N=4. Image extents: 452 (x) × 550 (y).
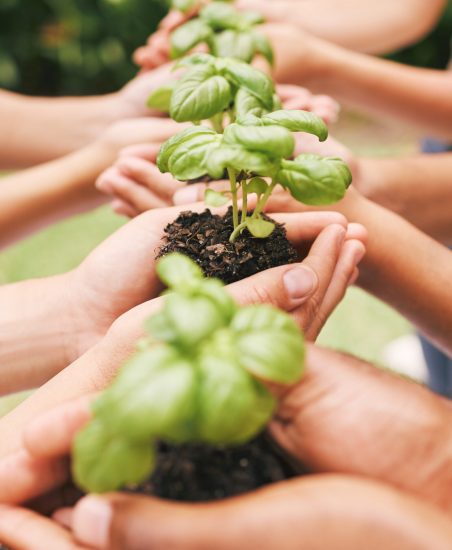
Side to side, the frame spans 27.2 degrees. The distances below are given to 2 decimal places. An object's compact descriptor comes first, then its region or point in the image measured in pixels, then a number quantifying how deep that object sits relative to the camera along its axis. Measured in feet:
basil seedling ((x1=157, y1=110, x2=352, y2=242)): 1.11
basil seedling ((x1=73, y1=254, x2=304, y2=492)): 0.95
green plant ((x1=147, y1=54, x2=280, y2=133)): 1.27
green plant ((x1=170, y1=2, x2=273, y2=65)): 1.63
